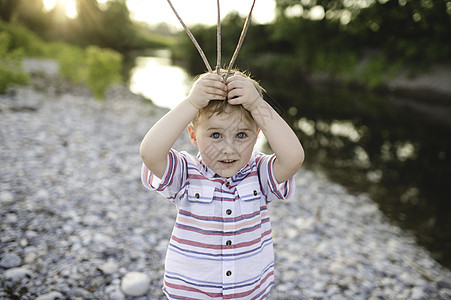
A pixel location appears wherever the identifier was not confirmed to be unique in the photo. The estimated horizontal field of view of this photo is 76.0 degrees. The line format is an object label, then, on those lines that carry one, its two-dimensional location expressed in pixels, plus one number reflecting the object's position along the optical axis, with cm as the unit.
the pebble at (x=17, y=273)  253
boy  147
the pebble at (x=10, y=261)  264
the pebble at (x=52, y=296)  240
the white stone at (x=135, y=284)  266
